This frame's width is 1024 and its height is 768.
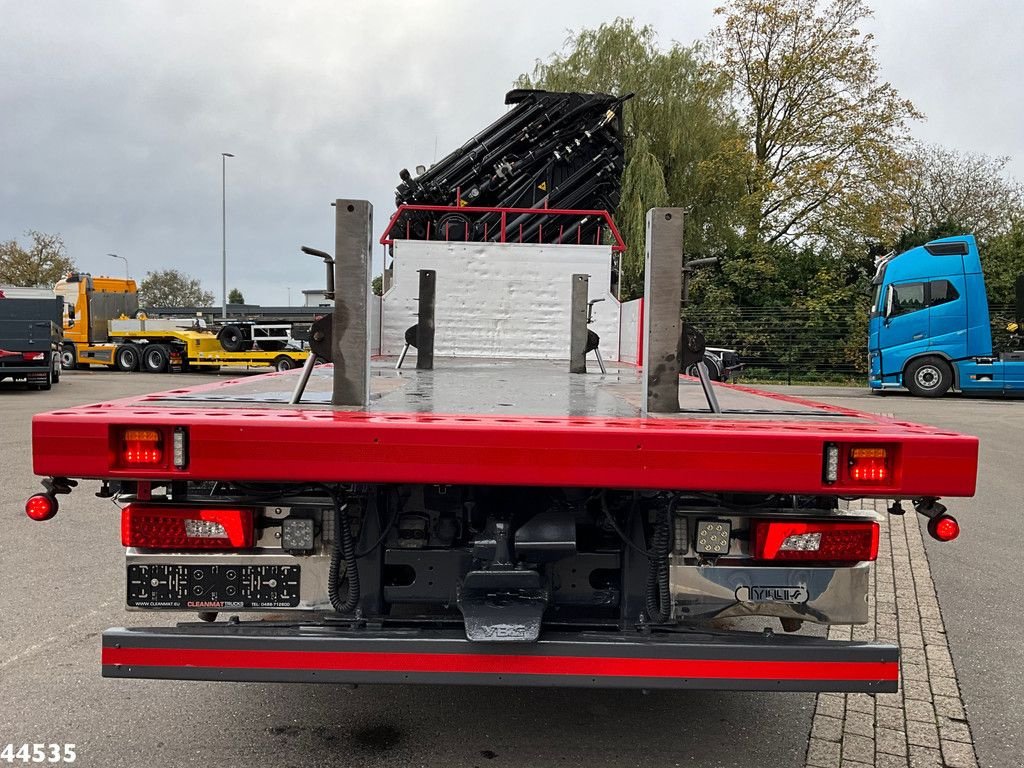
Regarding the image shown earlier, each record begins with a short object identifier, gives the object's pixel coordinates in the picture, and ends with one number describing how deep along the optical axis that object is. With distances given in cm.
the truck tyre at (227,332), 2011
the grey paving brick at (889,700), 333
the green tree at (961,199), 3256
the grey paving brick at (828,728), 303
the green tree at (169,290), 7019
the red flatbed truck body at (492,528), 218
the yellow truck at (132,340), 2572
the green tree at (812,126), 2623
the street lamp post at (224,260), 3494
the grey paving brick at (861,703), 329
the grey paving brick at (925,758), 282
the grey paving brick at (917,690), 338
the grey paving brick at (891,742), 292
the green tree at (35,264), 4316
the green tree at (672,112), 2608
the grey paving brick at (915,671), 359
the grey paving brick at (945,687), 342
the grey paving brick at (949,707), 323
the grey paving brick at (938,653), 381
